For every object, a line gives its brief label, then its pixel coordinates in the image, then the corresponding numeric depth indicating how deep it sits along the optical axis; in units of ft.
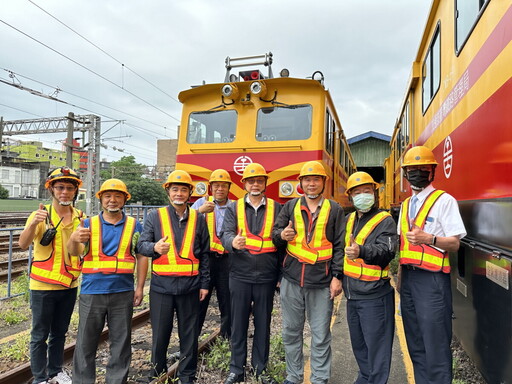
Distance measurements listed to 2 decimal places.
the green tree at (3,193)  128.47
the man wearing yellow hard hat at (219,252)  13.98
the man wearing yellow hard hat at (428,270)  8.93
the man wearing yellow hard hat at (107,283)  10.06
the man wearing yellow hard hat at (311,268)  10.59
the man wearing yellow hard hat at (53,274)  10.36
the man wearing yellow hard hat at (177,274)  10.75
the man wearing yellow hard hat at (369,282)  9.67
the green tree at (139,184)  123.44
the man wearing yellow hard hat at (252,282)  11.24
